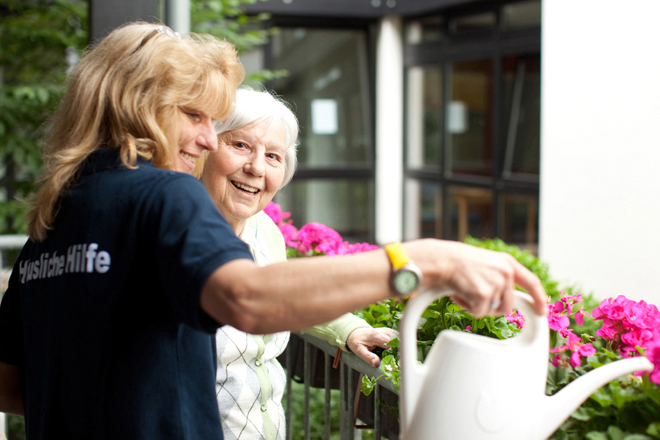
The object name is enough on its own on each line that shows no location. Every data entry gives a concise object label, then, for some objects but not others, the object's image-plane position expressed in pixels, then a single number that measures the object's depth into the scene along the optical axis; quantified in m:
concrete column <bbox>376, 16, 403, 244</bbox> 6.38
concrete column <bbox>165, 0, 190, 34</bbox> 2.42
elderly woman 1.27
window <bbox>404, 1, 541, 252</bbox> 5.12
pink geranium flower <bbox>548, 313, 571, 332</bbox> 1.02
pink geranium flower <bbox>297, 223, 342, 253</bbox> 2.09
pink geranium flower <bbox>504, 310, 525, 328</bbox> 1.12
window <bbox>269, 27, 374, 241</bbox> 6.32
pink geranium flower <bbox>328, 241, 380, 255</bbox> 2.01
